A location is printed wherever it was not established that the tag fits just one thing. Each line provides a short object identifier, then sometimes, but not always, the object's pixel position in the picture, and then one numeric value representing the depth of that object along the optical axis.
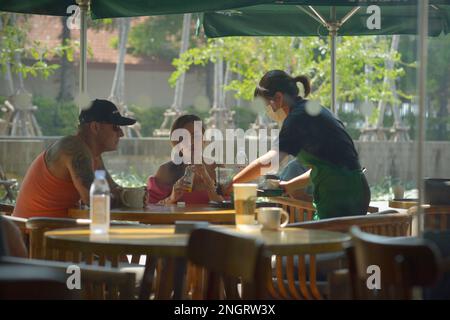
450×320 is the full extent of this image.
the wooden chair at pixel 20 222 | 8.91
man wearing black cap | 10.33
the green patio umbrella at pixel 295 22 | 16.21
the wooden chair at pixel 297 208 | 12.78
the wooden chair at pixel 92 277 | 5.89
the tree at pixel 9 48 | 28.48
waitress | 10.61
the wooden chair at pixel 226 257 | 5.61
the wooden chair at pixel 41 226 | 8.63
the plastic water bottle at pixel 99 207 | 7.64
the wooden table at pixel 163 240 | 6.65
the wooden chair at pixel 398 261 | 5.46
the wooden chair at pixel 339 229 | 8.84
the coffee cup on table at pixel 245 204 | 7.83
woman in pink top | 11.90
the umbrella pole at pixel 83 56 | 13.88
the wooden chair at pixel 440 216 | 10.35
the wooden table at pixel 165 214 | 9.73
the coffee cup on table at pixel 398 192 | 12.91
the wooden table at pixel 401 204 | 12.65
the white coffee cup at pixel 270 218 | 7.68
